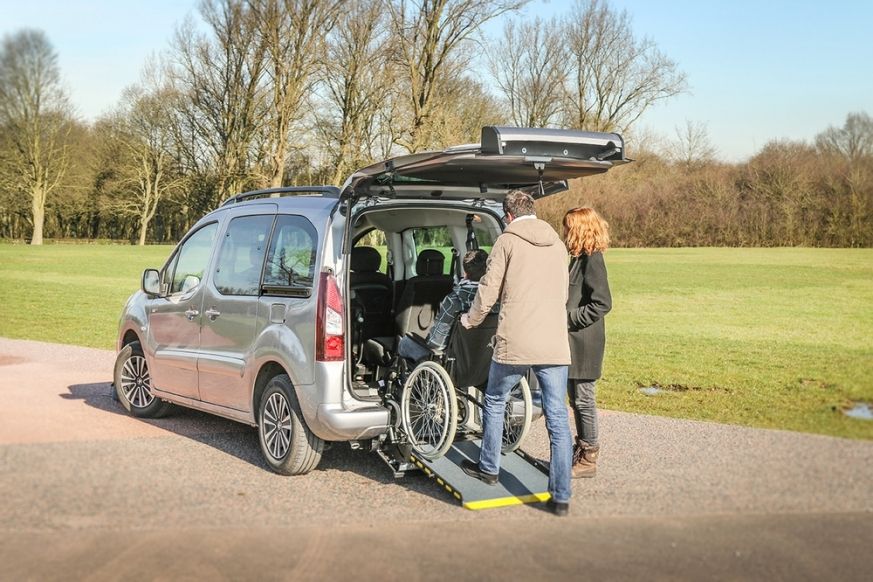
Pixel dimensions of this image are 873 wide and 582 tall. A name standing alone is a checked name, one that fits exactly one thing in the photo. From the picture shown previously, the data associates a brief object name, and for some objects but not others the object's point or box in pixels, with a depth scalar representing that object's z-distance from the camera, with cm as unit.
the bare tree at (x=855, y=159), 3020
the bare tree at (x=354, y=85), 3781
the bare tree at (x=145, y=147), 5262
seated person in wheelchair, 614
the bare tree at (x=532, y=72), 5478
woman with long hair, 626
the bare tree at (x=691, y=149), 5872
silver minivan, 603
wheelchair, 597
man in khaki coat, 561
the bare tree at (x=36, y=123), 5031
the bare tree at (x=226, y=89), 4206
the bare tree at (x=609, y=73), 5209
